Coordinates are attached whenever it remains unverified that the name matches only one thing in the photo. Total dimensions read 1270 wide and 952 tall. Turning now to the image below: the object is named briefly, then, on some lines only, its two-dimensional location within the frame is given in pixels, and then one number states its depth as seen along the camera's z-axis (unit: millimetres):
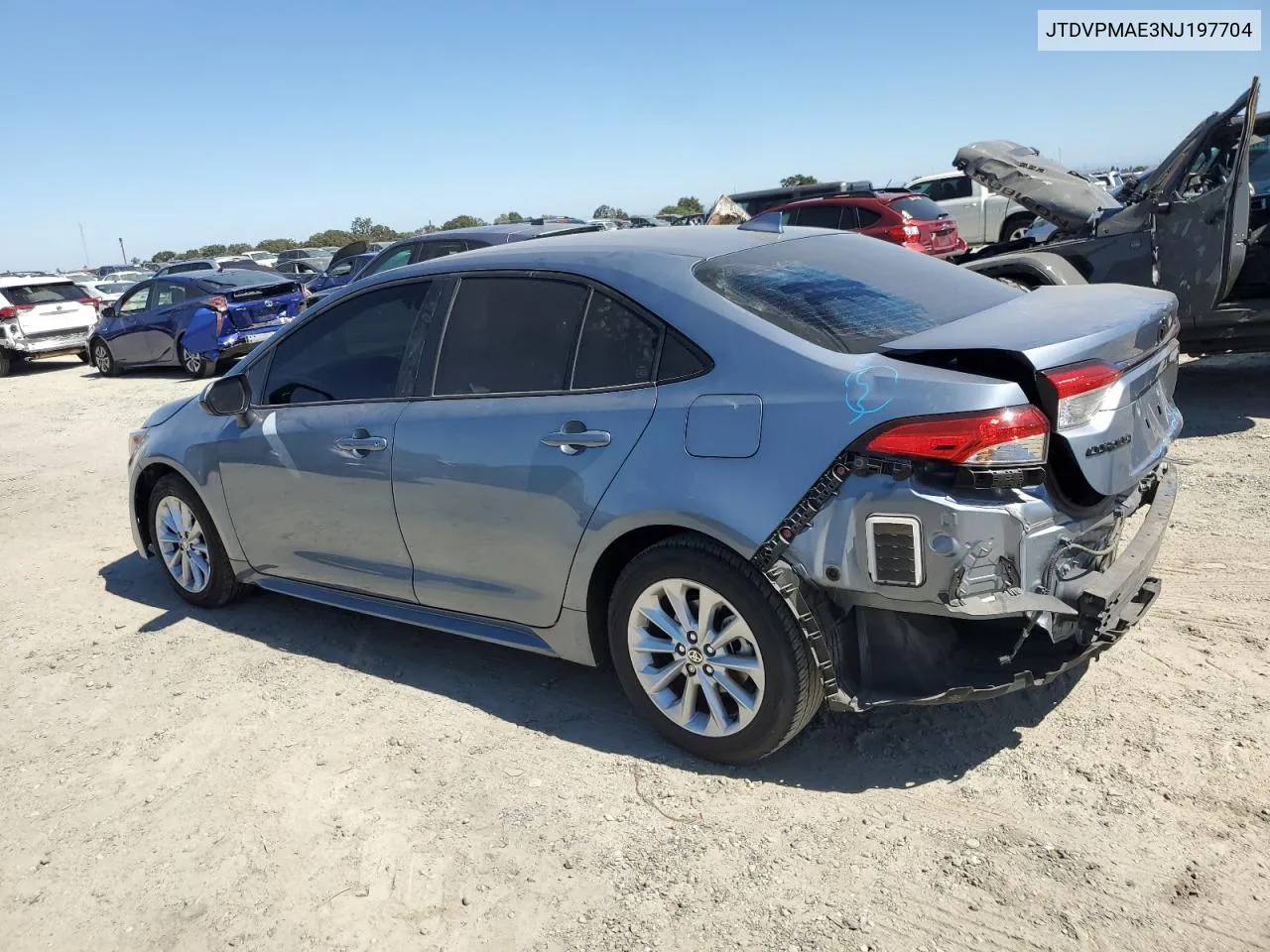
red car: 15703
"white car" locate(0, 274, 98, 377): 17422
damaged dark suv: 6926
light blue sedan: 2811
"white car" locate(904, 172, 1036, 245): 21297
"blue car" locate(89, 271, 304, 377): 14047
